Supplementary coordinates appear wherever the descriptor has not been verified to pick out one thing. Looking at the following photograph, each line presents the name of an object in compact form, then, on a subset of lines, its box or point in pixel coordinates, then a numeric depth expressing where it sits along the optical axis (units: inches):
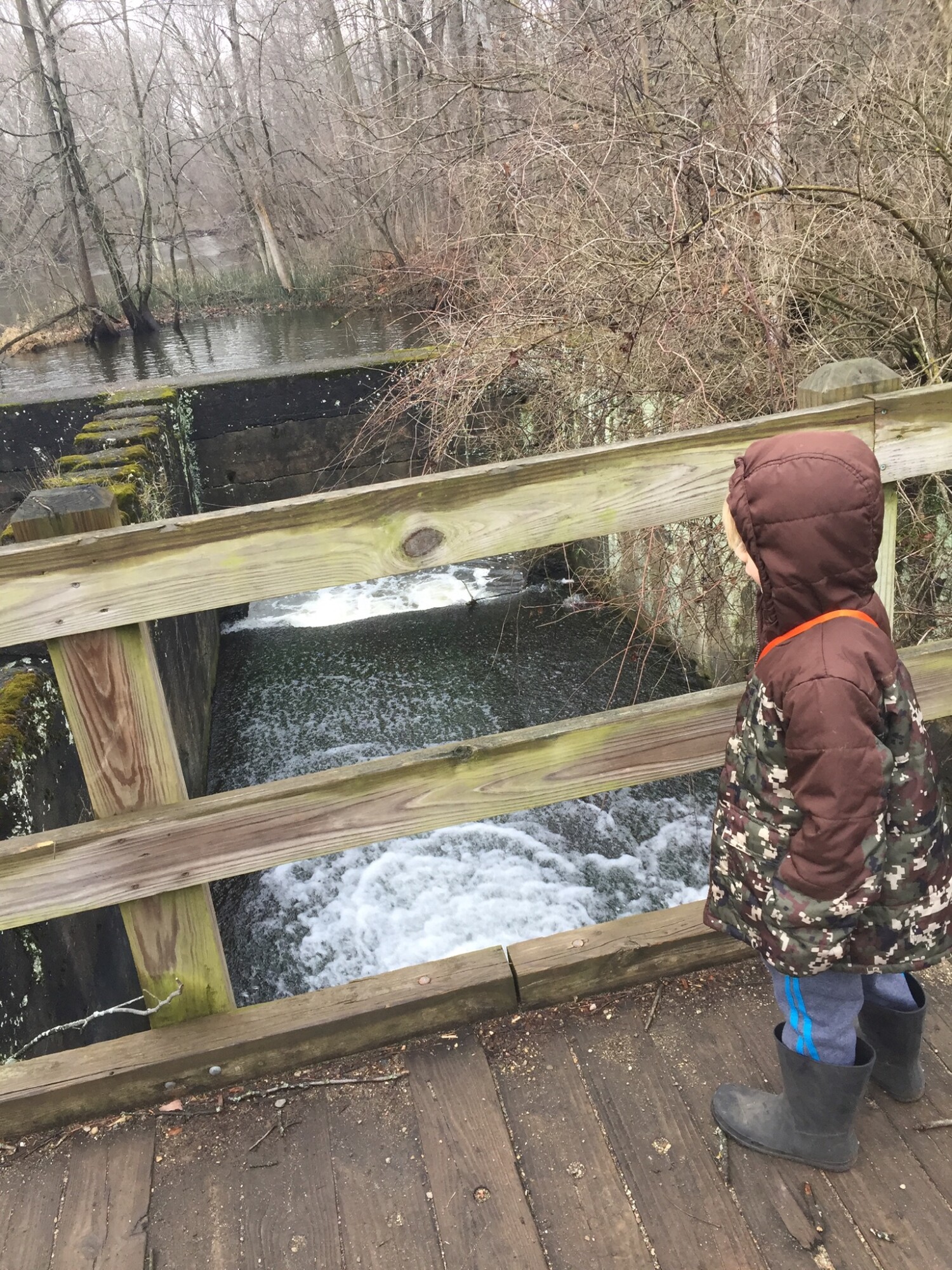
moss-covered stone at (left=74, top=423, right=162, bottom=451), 267.1
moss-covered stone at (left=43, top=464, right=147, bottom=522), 209.0
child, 54.5
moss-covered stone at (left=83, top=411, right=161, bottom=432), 290.7
